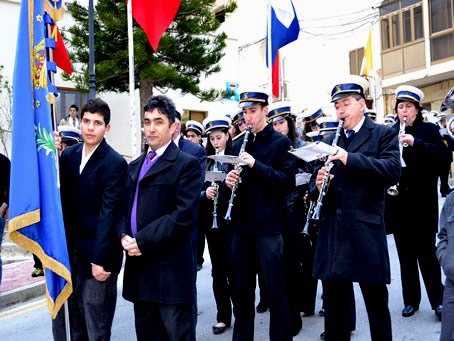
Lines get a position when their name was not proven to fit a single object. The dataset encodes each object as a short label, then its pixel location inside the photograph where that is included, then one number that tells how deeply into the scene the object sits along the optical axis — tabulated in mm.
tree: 16406
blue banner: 3957
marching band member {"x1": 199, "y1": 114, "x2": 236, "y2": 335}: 5746
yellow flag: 20062
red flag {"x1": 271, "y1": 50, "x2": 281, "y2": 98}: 9176
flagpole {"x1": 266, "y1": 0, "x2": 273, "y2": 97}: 8719
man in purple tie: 3693
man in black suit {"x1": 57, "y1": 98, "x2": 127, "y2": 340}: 3951
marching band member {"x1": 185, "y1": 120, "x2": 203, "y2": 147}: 7297
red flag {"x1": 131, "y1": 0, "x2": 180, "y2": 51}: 8906
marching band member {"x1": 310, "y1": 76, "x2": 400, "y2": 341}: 4133
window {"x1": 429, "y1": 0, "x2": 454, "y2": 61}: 24750
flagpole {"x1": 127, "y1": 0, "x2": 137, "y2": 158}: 13134
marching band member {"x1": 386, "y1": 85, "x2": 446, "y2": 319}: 5691
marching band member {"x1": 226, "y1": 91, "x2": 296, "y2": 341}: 4723
